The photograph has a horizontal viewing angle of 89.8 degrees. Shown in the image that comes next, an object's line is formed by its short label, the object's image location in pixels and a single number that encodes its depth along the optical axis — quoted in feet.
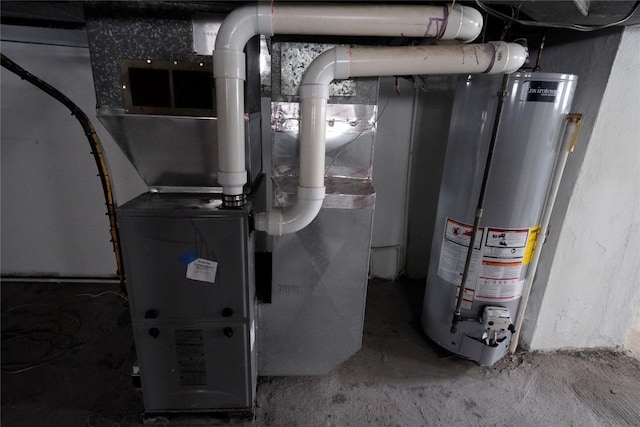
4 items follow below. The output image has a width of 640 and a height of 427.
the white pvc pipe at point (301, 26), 3.38
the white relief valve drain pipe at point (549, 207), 4.57
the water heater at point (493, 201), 4.54
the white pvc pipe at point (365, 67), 3.60
